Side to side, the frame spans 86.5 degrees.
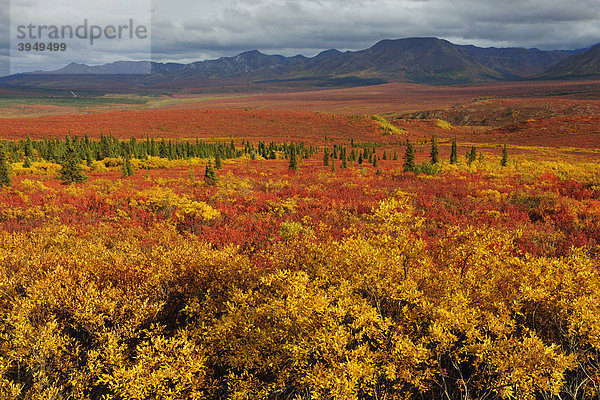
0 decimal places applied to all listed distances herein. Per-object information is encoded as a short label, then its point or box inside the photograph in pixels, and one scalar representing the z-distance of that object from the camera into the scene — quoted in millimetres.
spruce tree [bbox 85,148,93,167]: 51409
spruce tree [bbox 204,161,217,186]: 28895
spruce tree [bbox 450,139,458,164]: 42588
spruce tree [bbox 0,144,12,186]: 25922
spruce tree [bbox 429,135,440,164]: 41025
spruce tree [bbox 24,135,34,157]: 57769
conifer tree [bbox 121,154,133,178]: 38697
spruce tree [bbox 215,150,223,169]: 47066
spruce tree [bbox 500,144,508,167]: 38500
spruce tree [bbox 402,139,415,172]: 34812
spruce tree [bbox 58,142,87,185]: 30906
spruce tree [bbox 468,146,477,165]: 43462
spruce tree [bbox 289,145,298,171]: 42156
